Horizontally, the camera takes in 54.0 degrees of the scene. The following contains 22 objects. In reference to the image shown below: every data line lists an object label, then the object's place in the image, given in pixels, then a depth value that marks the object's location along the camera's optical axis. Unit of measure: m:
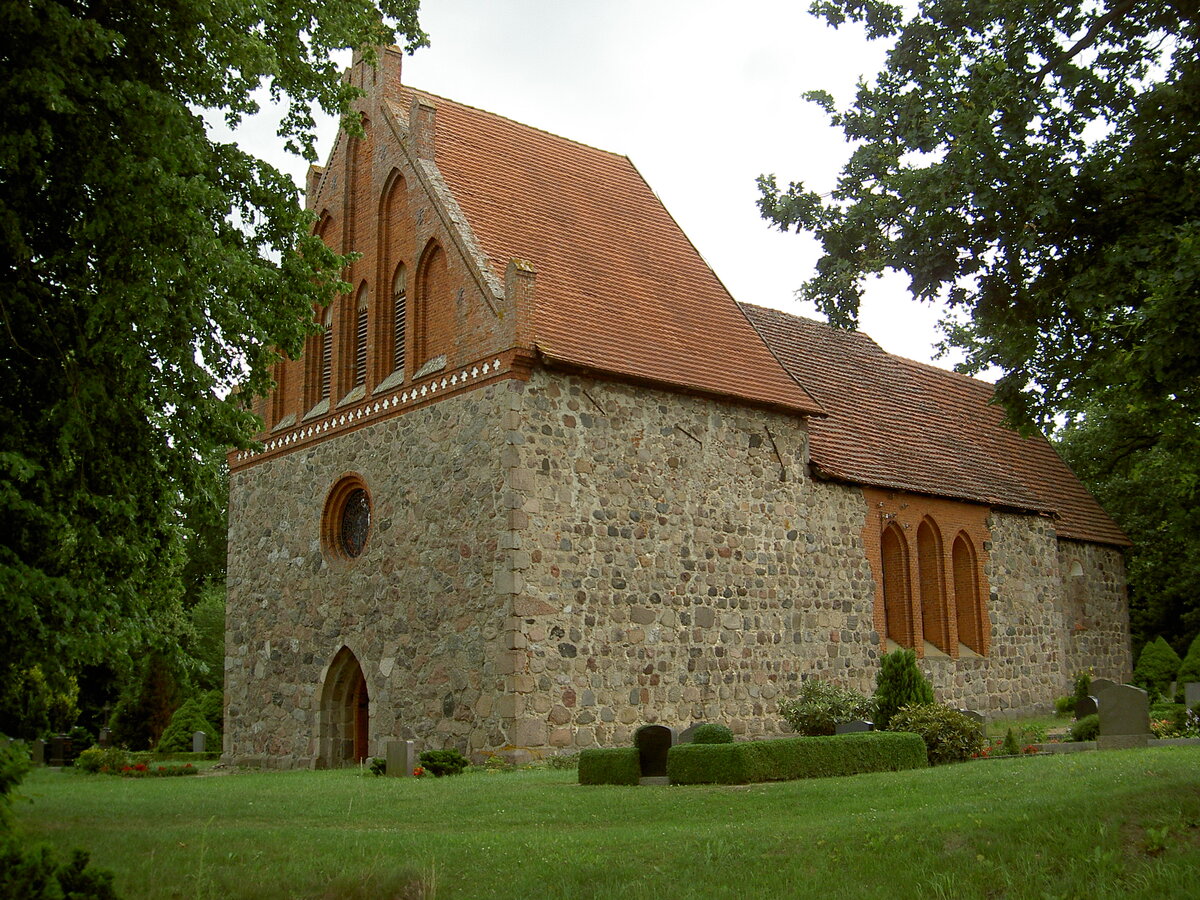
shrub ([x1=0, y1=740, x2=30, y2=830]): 7.15
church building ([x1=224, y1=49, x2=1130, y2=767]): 17.92
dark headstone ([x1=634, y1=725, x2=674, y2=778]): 15.06
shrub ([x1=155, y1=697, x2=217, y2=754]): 27.47
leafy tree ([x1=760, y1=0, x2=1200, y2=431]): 10.20
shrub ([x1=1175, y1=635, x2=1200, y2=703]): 25.19
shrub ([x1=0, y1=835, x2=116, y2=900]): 6.48
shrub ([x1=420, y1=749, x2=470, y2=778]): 16.06
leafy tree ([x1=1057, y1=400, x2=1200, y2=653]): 32.03
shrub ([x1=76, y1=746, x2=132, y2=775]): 20.36
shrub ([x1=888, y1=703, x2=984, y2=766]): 16.14
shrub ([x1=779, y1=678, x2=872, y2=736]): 18.20
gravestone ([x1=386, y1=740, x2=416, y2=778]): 16.19
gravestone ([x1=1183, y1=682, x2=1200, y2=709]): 20.33
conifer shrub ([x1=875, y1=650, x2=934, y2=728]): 18.58
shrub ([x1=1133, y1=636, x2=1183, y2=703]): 27.45
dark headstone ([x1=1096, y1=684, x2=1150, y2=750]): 16.14
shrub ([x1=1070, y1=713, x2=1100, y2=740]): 17.11
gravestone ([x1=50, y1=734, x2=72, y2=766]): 26.91
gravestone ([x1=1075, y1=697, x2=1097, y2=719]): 19.32
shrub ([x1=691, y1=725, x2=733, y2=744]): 15.87
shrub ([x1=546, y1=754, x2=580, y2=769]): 16.75
